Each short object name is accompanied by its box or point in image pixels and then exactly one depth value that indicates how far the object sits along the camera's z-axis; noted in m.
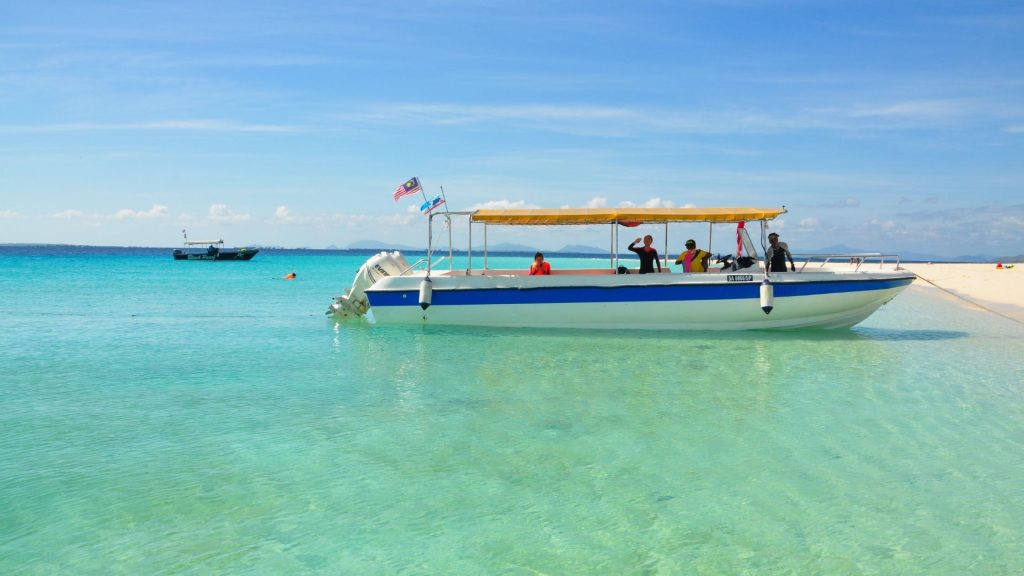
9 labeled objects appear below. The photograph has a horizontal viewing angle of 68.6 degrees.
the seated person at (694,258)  16.75
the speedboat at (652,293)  16.03
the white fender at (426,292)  17.06
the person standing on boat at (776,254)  16.27
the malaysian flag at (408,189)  16.88
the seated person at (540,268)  17.00
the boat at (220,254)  85.44
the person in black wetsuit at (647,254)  16.55
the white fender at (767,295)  15.84
